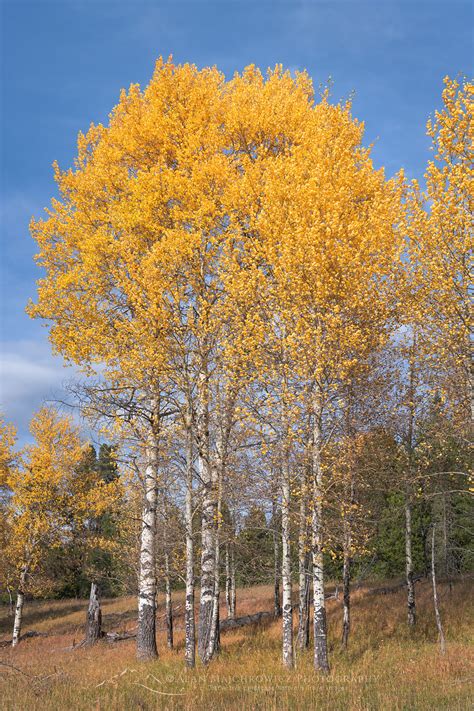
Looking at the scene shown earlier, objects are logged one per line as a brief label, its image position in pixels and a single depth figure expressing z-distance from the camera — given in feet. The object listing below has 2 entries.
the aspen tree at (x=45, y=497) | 91.30
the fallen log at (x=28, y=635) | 97.60
